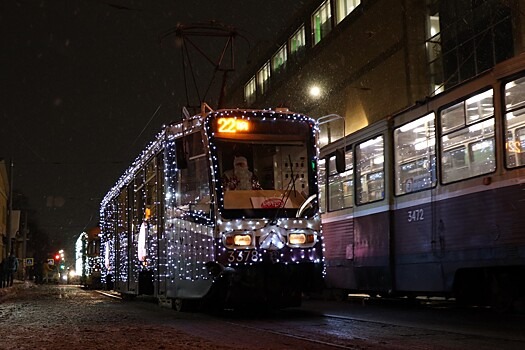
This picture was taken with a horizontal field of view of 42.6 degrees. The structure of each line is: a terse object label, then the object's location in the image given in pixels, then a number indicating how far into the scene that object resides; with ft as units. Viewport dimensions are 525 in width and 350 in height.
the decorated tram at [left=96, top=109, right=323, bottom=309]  36.42
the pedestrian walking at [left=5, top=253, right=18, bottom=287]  108.29
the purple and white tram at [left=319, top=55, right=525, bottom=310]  33.96
